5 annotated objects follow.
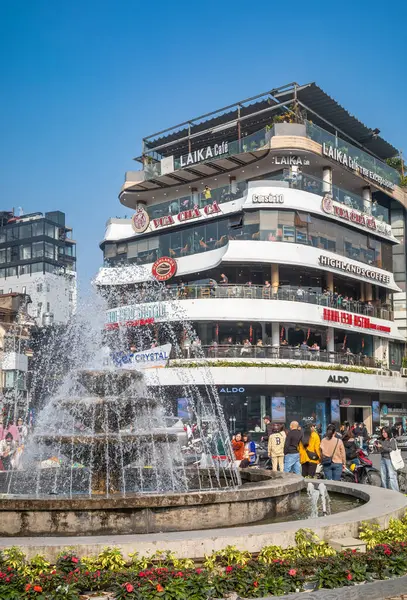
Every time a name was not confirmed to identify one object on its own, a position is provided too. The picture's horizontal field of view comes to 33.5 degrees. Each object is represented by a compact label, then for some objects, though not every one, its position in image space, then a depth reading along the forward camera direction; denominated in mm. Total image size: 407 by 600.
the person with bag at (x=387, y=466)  15133
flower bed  6371
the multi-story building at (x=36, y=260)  89375
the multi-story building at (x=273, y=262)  40500
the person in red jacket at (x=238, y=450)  17203
